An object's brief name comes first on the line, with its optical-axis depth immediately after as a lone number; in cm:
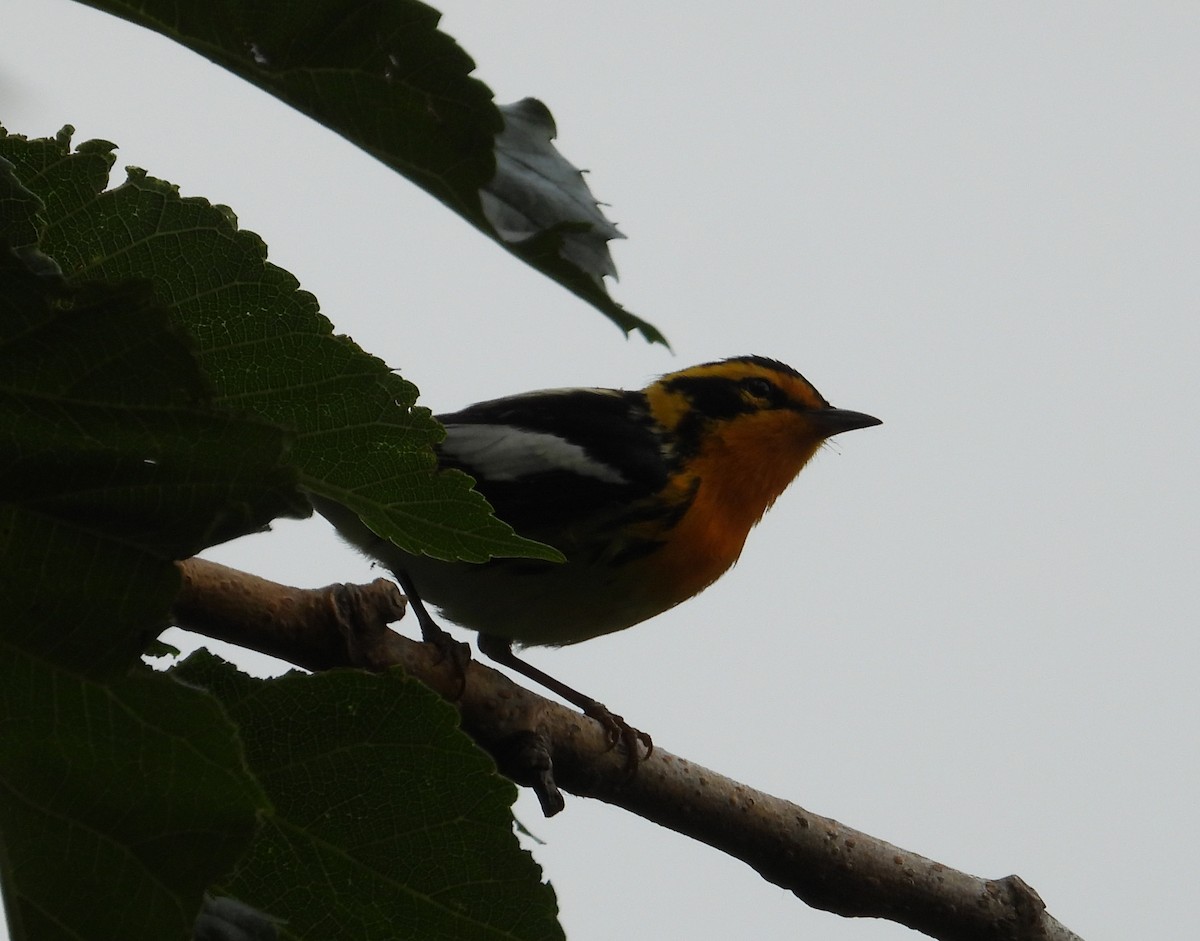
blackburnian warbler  379
